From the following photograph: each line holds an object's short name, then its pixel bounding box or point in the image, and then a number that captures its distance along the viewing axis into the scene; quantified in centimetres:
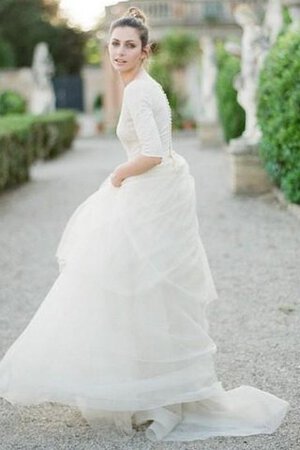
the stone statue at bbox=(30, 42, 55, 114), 2383
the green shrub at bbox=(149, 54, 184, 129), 2689
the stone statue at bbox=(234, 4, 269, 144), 1217
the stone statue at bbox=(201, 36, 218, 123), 2250
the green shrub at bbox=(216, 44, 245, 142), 1752
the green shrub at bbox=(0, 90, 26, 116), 2786
